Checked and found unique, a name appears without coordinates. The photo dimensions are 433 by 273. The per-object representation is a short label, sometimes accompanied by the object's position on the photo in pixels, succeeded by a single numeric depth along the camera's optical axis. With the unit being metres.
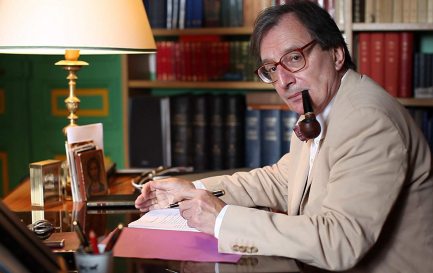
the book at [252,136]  2.84
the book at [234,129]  2.85
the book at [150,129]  2.91
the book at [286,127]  2.80
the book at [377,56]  2.73
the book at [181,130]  2.89
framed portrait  1.76
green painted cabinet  3.25
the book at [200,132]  2.87
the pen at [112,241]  0.98
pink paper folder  1.17
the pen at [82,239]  1.00
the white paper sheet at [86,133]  1.77
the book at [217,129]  2.86
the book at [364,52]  2.74
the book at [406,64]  2.71
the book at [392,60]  2.72
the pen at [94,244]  0.97
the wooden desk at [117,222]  1.11
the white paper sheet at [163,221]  1.37
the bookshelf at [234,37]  2.69
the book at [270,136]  2.81
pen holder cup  0.96
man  1.17
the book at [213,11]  2.88
